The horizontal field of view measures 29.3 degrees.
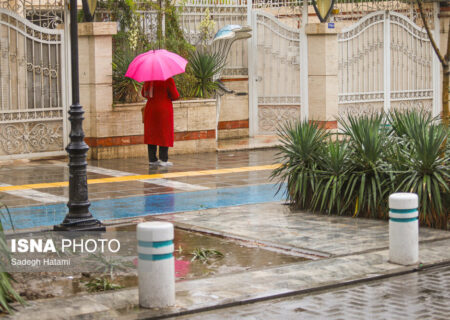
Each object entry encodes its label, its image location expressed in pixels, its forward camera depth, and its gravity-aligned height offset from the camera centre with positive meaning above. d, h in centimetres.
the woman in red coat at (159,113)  1602 -12
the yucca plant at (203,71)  1911 +78
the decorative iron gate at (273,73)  2066 +78
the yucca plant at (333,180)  1114 -98
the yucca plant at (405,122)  1128 -24
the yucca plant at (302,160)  1162 -75
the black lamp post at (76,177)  974 -80
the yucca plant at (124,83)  1773 +49
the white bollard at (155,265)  696 -128
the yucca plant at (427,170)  1032 -81
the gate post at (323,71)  1983 +80
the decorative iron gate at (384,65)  2103 +102
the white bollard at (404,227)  851 -122
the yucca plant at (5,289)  689 -148
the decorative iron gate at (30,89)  1652 +36
